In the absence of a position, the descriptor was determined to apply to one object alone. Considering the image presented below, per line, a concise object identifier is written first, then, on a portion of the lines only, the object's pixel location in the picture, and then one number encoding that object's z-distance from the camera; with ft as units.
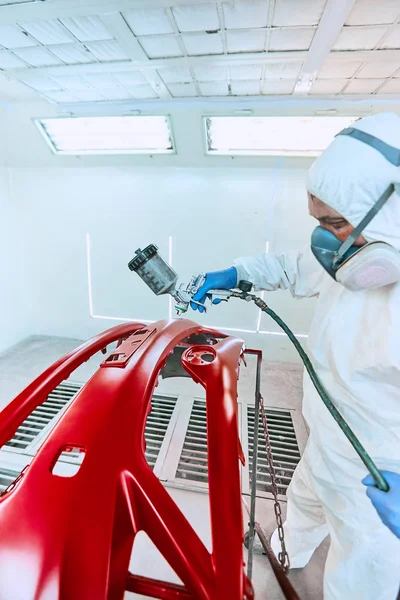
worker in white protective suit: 2.63
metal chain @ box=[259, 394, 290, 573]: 3.09
